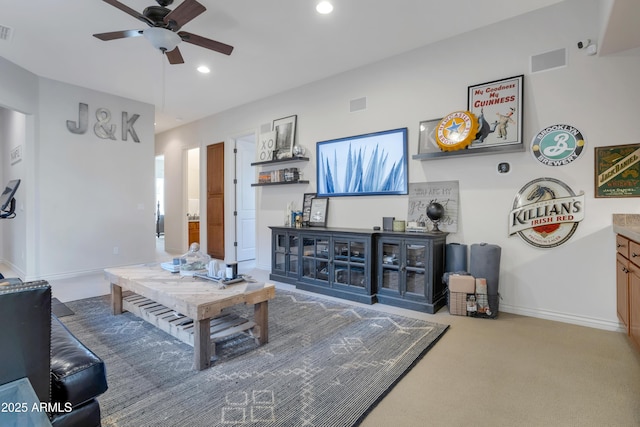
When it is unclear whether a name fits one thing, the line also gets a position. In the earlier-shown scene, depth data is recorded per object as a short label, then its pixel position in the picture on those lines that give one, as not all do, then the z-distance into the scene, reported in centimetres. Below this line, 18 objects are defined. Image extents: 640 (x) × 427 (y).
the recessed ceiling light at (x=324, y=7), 303
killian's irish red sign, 300
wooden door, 652
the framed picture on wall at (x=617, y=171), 274
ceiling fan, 258
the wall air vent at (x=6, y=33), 341
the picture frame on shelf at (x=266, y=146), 532
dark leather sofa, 113
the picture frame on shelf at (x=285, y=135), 509
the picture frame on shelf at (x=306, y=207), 488
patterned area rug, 171
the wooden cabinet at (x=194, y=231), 751
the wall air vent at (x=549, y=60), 302
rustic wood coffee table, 215
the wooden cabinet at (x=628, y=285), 217
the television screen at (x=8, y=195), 421
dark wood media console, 337
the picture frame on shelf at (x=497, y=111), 320
